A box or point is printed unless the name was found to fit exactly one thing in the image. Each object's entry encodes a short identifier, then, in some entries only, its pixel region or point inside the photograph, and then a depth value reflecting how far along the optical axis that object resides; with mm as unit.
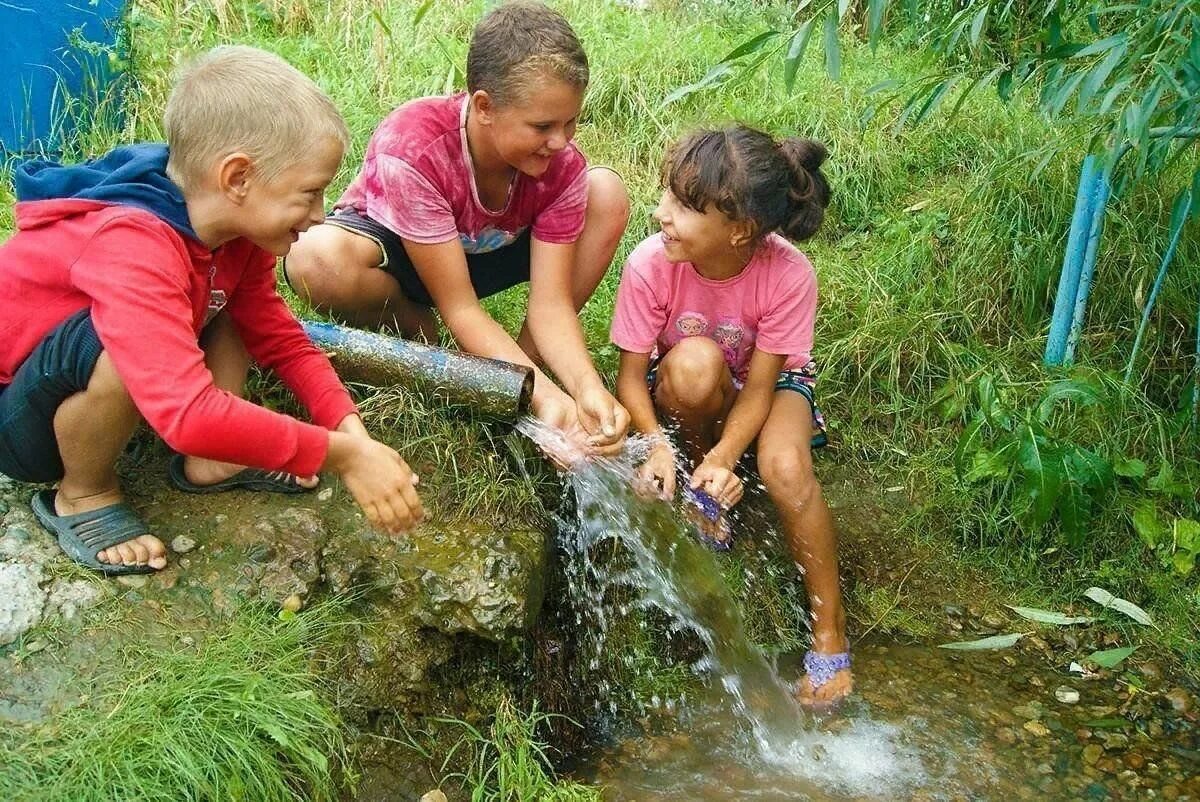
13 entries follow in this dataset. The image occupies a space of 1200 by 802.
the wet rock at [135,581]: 2381
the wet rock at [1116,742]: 2736
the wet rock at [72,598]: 2289
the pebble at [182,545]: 2482
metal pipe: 2748
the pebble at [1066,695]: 2902
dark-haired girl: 2760
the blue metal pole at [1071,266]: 3305
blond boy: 1999
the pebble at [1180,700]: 2850
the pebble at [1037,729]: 2785
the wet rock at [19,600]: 2238
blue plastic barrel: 3992
